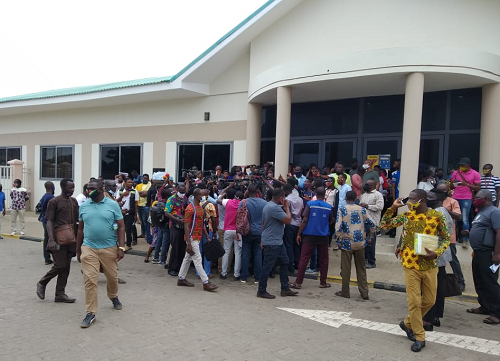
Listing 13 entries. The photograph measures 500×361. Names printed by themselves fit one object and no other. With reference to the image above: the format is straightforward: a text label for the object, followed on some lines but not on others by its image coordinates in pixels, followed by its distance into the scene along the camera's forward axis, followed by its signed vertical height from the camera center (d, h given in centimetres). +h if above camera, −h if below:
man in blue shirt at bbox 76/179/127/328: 488 -116
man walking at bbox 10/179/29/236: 1155 -151
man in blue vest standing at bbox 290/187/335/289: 666 -120
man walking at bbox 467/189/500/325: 527 -110
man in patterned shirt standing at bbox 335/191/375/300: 621 -125
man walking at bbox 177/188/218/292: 650 -134
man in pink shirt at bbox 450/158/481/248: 858 -41
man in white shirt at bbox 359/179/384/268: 777 -76
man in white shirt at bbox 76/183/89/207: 813 -94
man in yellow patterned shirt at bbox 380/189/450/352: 439 -111
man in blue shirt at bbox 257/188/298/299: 621 -132
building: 923 +211
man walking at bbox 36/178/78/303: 564 -136
